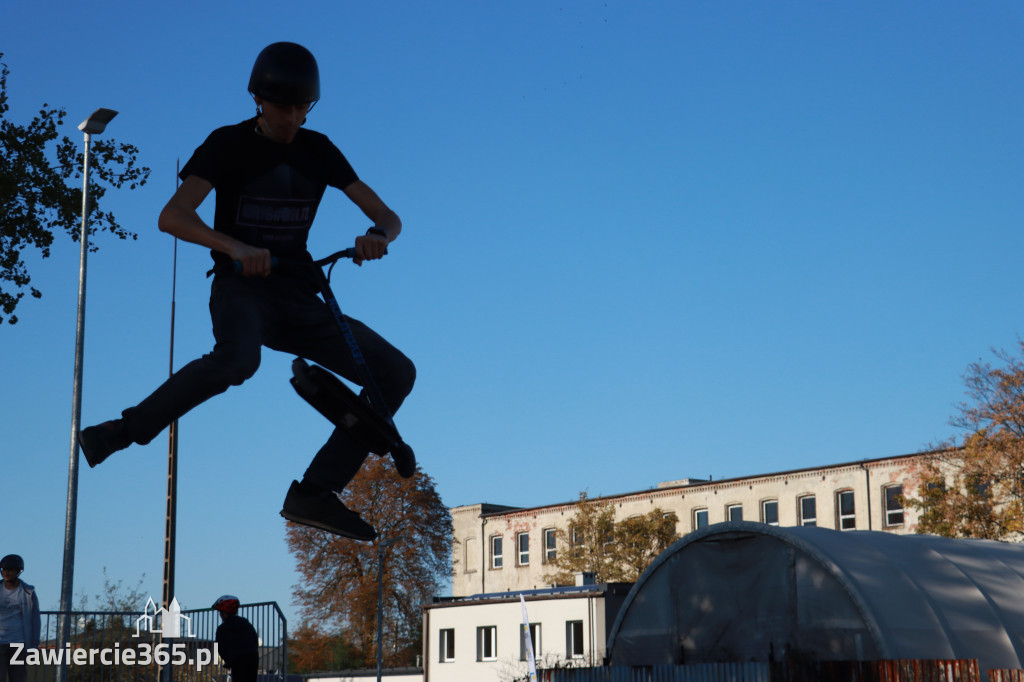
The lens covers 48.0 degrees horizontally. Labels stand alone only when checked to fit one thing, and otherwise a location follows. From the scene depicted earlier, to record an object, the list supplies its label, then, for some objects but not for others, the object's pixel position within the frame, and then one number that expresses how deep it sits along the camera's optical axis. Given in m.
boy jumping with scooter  4.93
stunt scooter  5.01
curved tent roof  24.69
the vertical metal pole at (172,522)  22.77
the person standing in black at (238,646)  14.92
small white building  52.47
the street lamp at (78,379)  21.58
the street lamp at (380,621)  58.38
